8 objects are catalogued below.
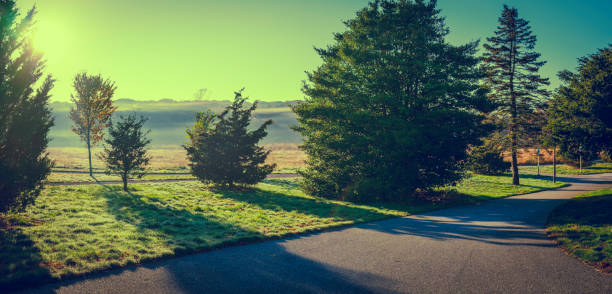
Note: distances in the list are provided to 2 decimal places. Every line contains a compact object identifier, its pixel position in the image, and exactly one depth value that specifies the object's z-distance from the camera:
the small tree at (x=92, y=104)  24.97
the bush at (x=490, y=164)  35.25
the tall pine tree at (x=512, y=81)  27.06
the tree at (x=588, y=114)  13.56
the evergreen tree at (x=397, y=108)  16.34
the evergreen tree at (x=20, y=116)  8.27
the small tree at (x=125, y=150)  17.61
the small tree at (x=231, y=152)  19.12
